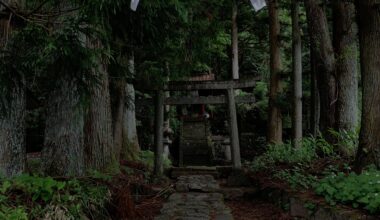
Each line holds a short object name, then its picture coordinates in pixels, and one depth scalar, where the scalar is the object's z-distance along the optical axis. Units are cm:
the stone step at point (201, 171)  1123
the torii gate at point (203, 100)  1035
